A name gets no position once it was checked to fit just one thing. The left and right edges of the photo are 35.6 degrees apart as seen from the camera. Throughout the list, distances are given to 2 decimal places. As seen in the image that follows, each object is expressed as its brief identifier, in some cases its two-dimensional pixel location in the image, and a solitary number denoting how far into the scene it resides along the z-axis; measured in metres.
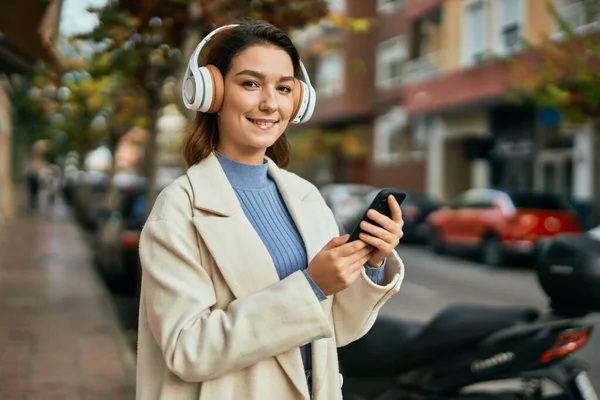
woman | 2.02
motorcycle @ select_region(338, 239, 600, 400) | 4.04
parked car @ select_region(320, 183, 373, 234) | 24.34
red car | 17.34
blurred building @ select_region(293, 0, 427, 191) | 35.09
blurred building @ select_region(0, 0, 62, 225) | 7.35
